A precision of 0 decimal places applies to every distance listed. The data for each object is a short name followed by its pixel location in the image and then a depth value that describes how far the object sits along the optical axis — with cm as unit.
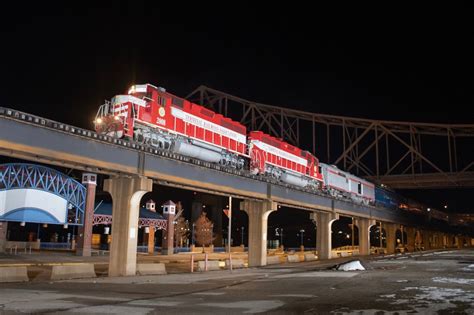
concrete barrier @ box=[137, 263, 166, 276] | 2789
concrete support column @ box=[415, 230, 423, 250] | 13162
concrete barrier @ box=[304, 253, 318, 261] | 5119
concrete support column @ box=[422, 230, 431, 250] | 12796
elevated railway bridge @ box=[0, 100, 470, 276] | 1997
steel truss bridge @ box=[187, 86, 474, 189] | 9188
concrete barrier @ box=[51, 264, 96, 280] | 2431
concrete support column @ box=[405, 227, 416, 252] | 11328
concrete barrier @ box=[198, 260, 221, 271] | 3331
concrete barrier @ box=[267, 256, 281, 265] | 4350
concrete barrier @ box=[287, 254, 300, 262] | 4725
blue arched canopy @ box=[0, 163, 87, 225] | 4612
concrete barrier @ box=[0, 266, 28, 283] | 2250
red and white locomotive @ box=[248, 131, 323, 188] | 4264
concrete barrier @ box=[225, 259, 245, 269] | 3816
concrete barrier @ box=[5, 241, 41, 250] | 6039
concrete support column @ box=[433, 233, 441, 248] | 15645
